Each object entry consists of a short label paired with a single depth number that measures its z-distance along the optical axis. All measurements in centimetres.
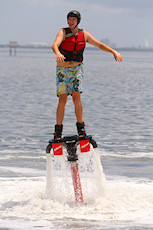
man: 1533
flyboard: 1558
